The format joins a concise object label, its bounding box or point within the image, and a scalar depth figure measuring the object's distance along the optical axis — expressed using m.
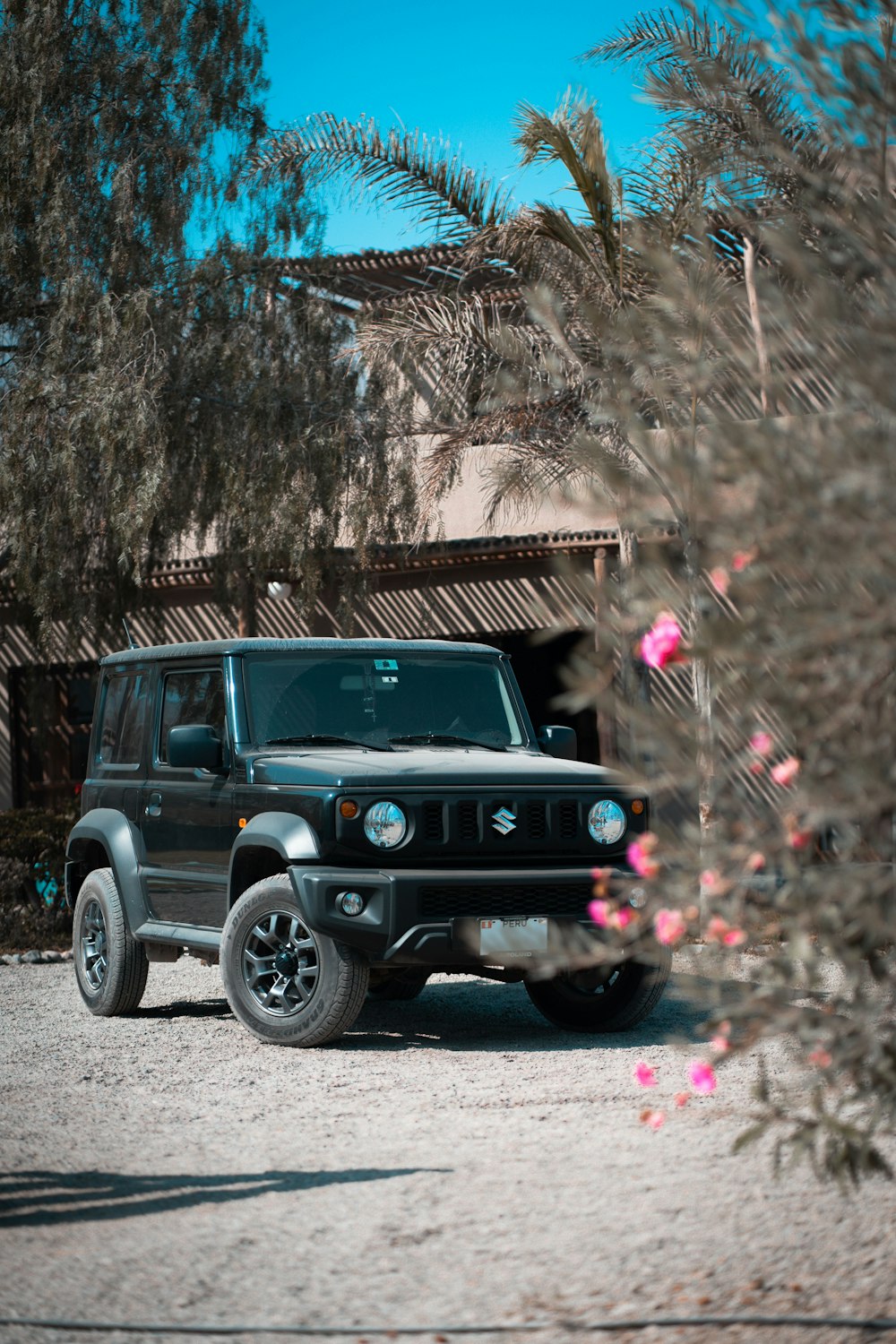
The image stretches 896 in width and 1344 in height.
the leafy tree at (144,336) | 15.02
